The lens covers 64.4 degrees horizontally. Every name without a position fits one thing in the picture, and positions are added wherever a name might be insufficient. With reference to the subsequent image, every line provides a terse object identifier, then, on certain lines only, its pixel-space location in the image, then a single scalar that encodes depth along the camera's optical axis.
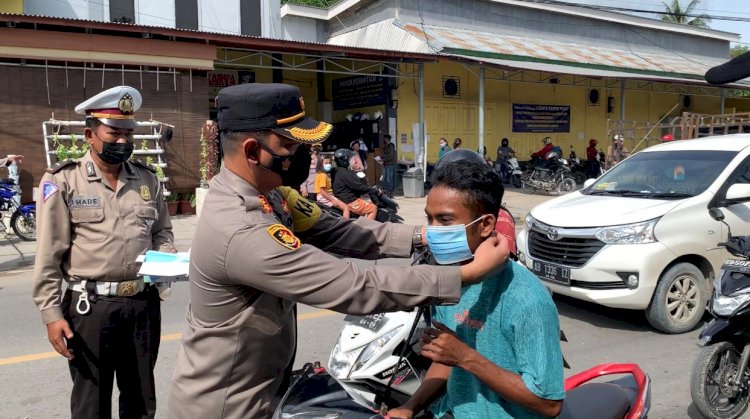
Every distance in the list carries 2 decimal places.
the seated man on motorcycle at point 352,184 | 8.65
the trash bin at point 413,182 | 16.39
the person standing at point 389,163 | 17.02
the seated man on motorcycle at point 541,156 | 18.20
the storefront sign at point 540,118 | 21.28
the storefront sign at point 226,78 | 18.88
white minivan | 5.08
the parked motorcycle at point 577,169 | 20.80
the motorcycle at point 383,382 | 1.64
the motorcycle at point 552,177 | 17.66
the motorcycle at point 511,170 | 18.88
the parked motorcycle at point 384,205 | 9.02
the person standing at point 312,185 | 11.49
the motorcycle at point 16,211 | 10.06
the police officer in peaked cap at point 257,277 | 1.59
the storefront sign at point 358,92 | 18.17
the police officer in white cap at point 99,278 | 2.76
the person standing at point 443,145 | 17.60
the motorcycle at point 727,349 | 3.49
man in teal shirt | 1.65
